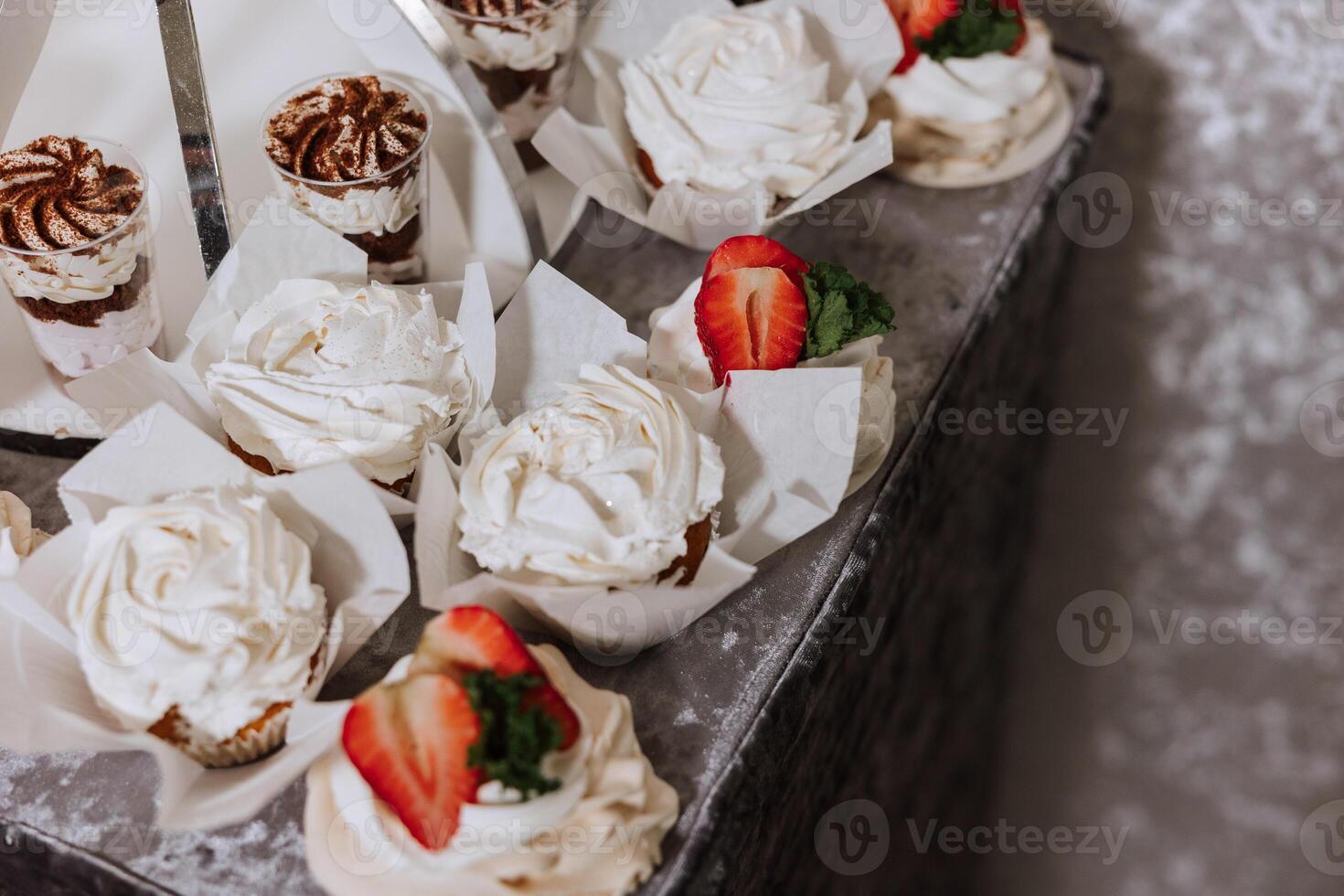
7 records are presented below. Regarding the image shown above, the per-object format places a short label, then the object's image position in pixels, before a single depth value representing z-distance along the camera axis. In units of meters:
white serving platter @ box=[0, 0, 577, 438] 0.75
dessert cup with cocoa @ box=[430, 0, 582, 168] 0.79
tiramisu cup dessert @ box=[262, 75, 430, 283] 0.73
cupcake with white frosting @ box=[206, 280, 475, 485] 0.69
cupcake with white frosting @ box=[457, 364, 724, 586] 0.66
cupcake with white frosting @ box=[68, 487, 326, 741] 0.64
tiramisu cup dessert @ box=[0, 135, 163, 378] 0.71
